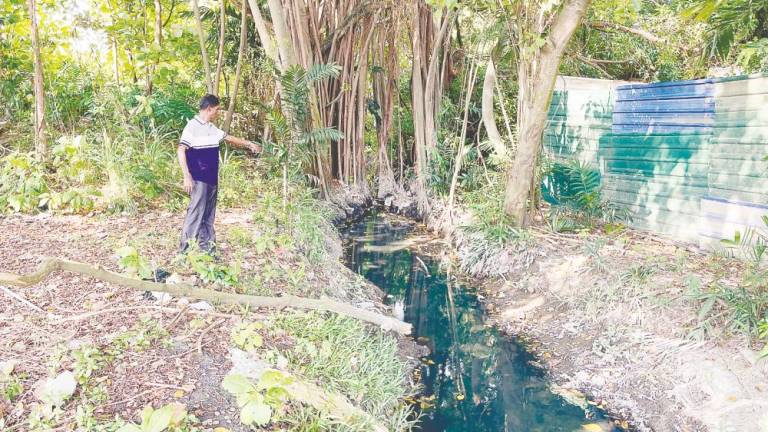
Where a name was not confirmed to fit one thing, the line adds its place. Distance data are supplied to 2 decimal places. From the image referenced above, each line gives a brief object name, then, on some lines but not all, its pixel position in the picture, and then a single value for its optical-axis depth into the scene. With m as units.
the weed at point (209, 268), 3.33
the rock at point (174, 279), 3.33
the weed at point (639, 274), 4.07
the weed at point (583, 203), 5.74
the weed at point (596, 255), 4.47
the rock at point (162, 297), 3.19
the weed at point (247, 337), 2.80
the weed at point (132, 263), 2.88
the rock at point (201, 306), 3.22
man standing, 3.70
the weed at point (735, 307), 3.27
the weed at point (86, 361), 2.39
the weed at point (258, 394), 2.10
